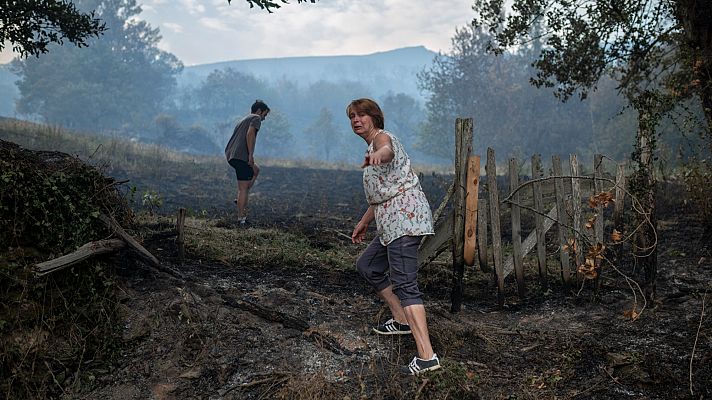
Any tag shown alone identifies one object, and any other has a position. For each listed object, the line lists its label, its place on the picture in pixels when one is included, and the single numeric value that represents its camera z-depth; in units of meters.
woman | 3.63
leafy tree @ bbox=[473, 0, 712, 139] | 8.27
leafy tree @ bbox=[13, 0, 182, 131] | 57.16
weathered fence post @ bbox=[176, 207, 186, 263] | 5.94
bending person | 8.45
